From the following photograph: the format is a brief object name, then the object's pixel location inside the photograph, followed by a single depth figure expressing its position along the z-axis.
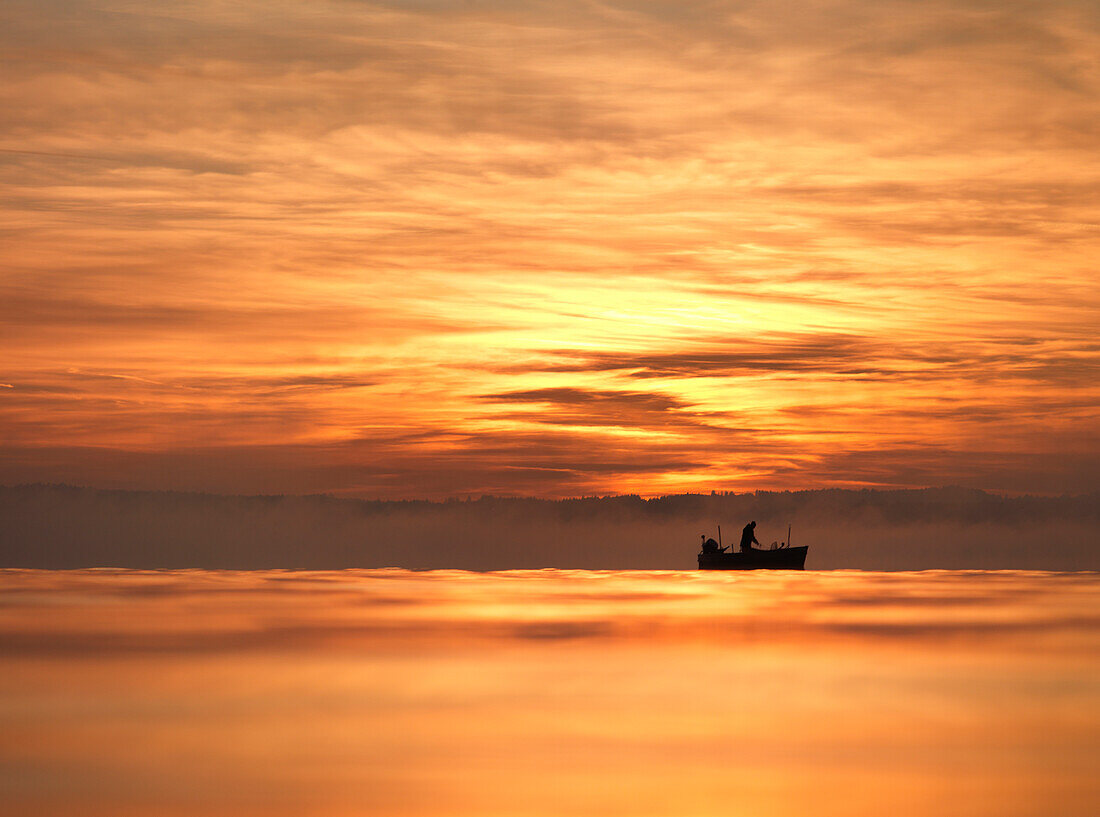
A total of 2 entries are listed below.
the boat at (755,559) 139.88
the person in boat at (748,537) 136.62
